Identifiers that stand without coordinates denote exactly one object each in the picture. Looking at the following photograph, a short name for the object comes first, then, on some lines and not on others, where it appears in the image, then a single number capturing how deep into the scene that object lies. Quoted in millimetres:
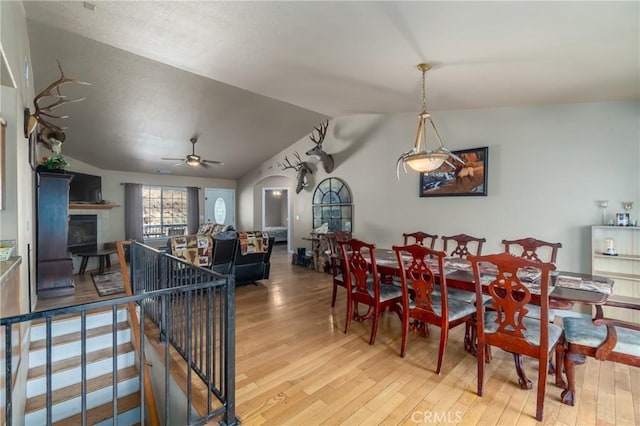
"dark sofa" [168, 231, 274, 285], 4500
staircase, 2871
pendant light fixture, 2859
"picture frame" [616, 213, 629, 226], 3299
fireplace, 6168
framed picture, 4422
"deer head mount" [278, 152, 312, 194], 7223
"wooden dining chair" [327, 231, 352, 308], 3720
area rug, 4432
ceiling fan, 5820
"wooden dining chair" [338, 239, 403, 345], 2959
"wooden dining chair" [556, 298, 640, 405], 1896
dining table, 2094
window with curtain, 8245
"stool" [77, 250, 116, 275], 5672
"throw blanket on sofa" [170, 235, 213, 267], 4184
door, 9406
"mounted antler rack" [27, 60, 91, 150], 3642
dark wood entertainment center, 3875
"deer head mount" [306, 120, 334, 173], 6514
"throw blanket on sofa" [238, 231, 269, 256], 4781
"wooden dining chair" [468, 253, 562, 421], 1938
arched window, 6398
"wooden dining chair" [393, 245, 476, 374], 2449
